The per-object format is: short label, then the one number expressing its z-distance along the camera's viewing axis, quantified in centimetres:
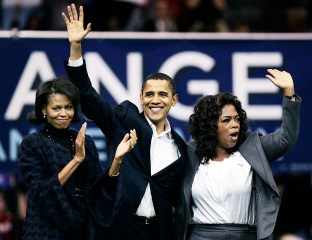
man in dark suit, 1520
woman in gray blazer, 1523
